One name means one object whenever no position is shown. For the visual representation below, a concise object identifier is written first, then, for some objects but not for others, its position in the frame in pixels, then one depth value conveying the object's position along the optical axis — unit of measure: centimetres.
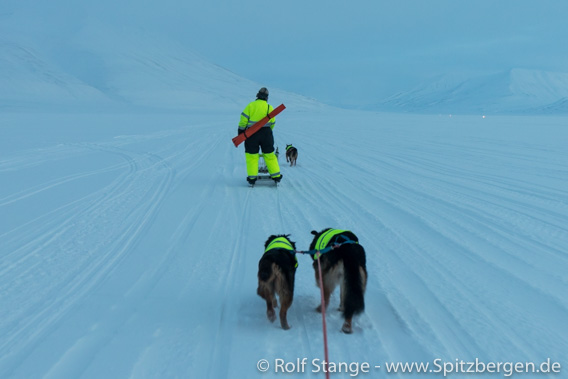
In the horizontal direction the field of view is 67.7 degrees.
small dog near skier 1198
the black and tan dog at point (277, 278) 319
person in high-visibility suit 845
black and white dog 312
